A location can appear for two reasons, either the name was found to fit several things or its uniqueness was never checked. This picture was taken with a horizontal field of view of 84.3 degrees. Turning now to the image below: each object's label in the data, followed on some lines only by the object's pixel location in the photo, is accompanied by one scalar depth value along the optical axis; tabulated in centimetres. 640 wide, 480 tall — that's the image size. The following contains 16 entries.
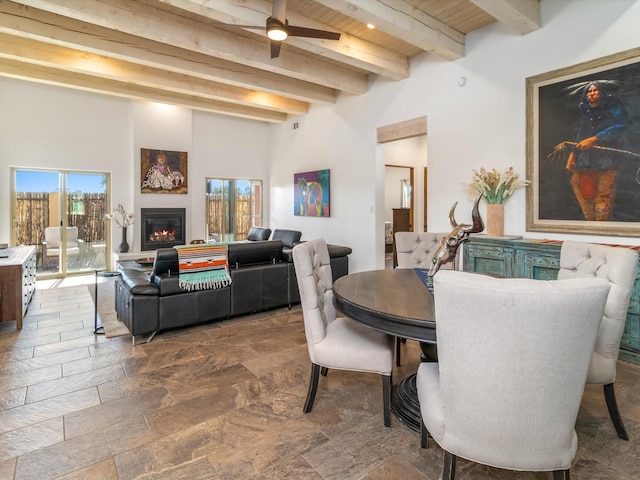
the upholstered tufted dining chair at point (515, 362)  113
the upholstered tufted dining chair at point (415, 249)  347
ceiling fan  295
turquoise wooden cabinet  293
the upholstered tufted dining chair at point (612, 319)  188
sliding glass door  659
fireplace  746
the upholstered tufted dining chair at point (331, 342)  210
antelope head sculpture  213
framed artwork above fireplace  741
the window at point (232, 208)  852
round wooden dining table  175
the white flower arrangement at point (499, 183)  402
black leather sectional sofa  348
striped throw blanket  362
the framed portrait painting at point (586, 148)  322
